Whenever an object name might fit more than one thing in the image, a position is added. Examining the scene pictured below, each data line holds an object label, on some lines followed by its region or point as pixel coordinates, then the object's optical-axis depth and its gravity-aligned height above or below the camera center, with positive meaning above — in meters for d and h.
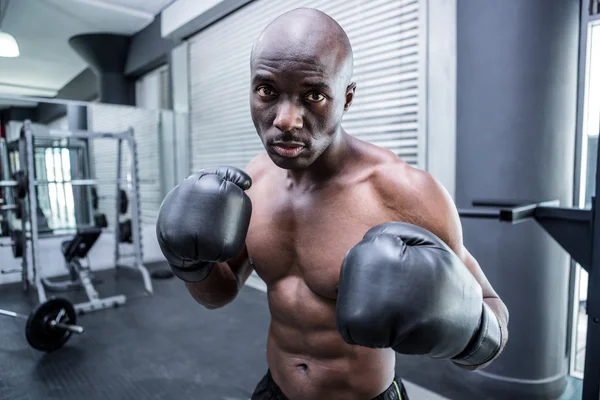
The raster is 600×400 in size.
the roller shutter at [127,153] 5.26 +0.24
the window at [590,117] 2.07 +0.25
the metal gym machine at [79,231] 3.47 -0.54
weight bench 3.61 -0.85
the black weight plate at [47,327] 2.73 -1.05
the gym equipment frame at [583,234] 1.32 -0.23
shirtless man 0.63 -0.14
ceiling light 4.66 +1.49
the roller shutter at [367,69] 2.64 +0.76
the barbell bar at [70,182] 3.64 -0.09
